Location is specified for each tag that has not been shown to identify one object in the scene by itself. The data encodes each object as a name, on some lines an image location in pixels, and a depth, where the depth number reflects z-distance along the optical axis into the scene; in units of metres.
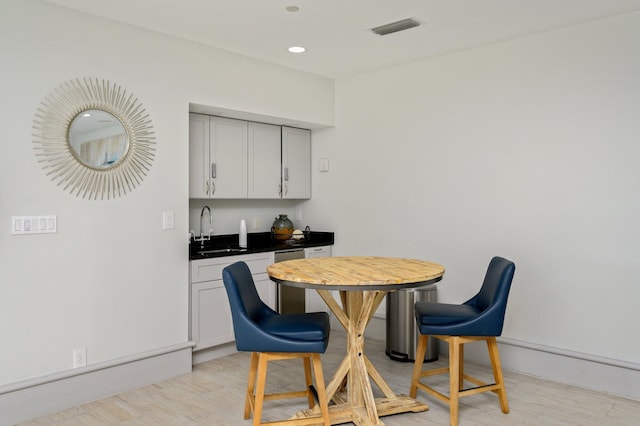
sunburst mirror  3.03
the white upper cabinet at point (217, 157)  4.15
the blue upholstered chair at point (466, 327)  2.80
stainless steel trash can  3.97
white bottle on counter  4.45
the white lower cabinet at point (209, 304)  3.83
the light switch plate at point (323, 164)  5.11
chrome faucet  4.48
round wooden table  2.55
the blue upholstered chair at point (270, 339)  2.54
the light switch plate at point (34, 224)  2.89
